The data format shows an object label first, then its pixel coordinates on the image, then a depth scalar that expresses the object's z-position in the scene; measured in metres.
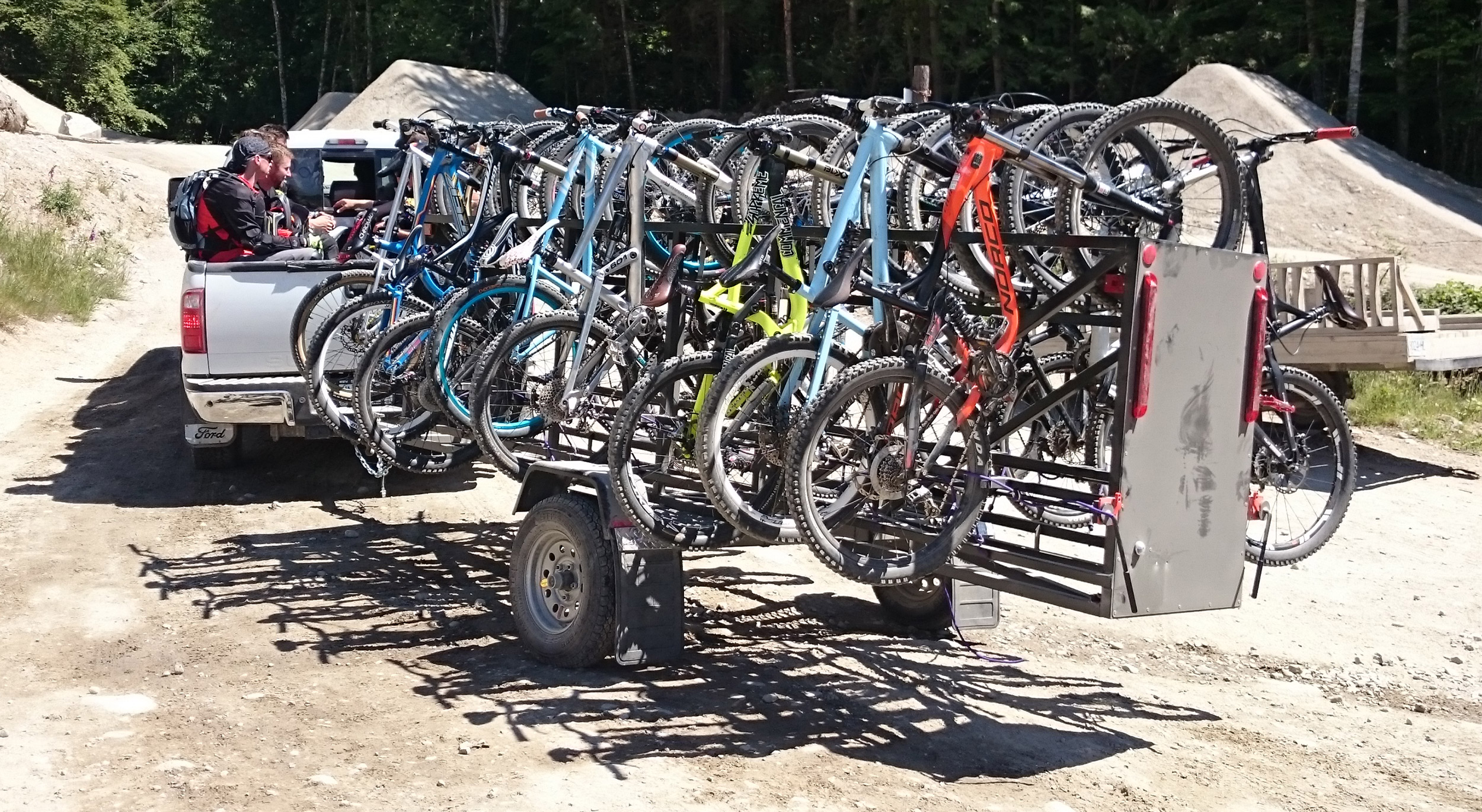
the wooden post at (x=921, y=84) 7.18
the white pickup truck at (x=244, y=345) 10.30
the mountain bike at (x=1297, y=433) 6.98
